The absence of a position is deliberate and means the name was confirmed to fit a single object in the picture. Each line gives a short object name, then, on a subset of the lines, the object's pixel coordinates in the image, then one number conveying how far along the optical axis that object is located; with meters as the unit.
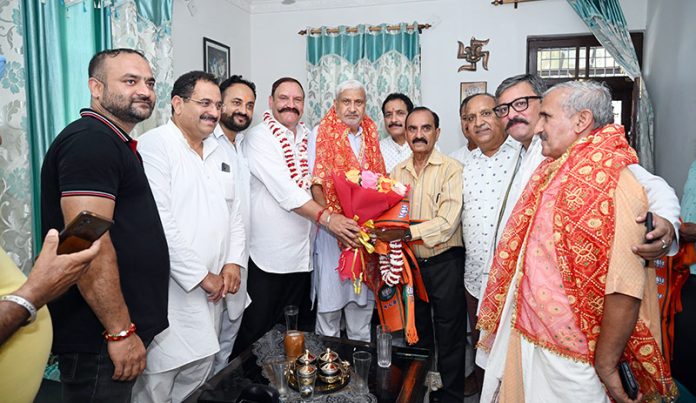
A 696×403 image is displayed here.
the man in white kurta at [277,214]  2.64
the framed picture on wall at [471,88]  4.56
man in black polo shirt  1.42
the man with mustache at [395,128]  3.57
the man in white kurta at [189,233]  1.92
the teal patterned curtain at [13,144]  2.23
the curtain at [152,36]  3.06
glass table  1.69
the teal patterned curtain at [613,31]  4.07
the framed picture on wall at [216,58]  4.23
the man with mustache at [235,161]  2.57
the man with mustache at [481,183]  2.43
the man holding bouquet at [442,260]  2.63
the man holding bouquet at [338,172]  2.77
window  4.43
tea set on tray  1.75
